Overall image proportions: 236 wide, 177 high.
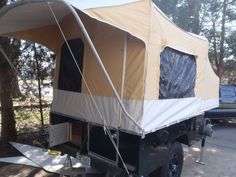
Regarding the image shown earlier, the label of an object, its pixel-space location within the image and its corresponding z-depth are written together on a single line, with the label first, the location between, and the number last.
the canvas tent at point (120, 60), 2.08
